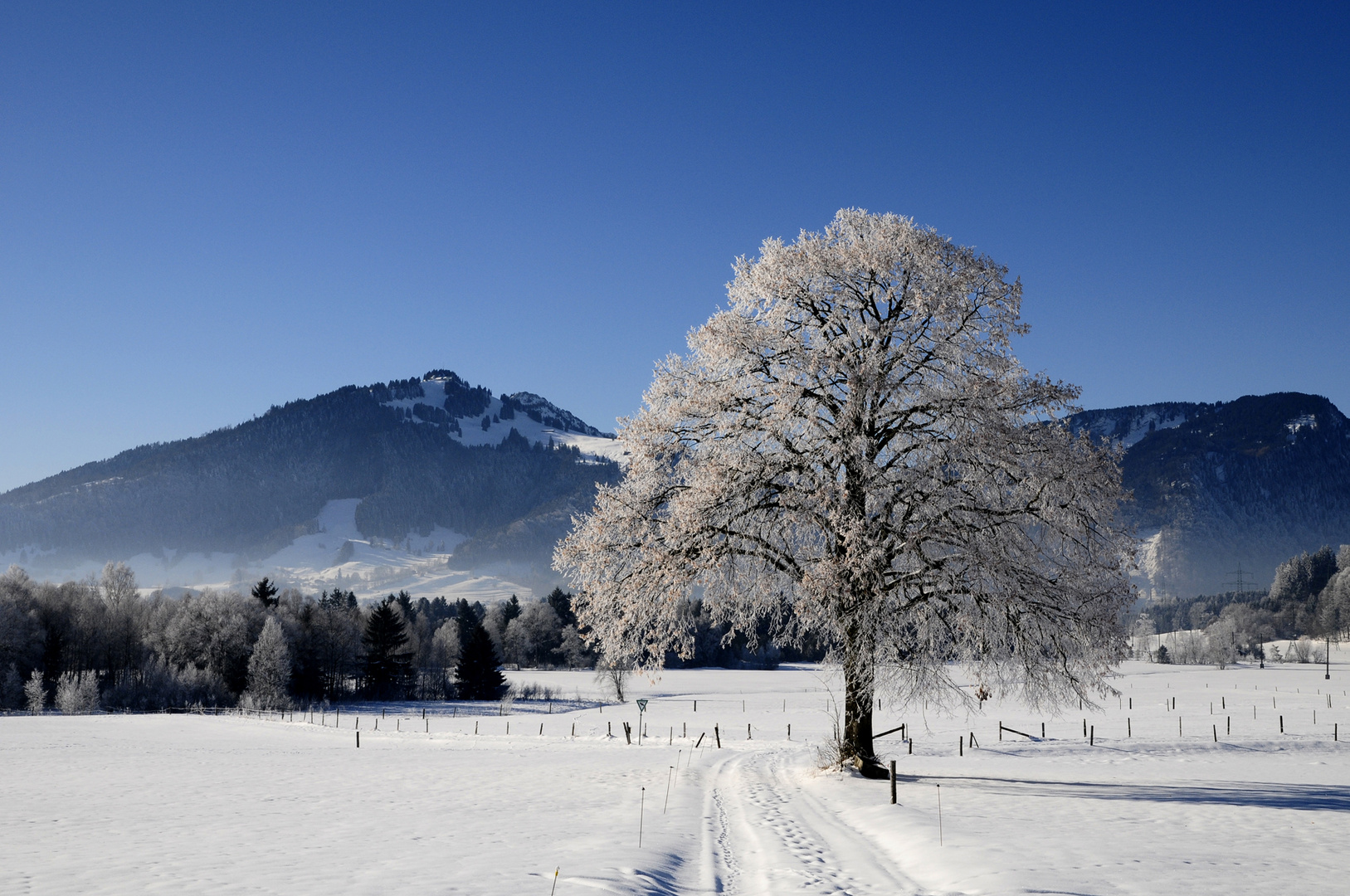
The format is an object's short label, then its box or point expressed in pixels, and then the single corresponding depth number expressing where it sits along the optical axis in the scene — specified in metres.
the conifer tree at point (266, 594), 115.00
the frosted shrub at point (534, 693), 110.38
